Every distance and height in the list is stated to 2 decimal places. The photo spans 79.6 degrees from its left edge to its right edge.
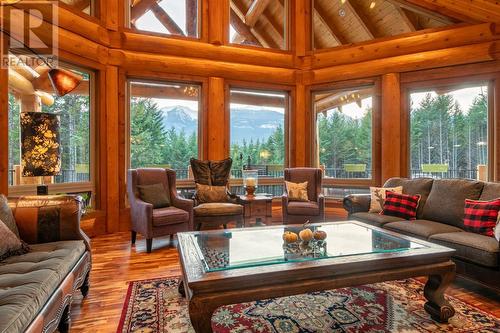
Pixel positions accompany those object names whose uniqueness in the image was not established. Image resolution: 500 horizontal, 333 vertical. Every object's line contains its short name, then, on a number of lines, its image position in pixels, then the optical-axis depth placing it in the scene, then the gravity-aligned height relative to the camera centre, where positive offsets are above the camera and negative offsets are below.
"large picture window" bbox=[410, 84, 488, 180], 4.70 +0.51
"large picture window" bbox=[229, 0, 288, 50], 5.69 +2.77
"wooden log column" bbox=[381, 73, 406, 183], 5.06 +0.65
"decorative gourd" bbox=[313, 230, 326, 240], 2.36 -0.56
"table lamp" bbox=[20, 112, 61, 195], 2.71 +0.23
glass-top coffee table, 1.67 -0.62
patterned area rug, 2.03 -1.10
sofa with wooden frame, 1.42 -0.61
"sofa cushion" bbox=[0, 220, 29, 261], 2.00 -0.53
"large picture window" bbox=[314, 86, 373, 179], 5.53 +0.62
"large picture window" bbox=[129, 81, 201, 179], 5.09 +0.74
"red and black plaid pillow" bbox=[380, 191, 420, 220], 3.55 -0.50
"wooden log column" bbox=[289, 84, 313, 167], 5.82 +0.76
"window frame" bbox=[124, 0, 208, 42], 4.98 +2.43
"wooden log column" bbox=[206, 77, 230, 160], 5.33 +0.83
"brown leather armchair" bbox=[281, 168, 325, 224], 4.37 -0.59
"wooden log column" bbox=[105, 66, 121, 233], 4.67 +0.26
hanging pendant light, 3.15 +0.93
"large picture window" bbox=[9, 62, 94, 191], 3.71 +0.69
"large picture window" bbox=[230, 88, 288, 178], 5.73 +0.68
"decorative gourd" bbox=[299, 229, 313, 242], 2.29 -0.54
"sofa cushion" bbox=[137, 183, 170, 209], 4.07 -0.39
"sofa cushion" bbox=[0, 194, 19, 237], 2.21 -0.36
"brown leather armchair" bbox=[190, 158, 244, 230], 4.17 -0.56
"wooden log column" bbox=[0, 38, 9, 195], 3.46 +0.49
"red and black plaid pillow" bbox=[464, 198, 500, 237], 2.75 -0.50
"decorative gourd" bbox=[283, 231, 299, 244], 2.28 -0.55
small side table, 4.54 -0.63
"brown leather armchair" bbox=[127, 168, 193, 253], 3.70 -0.58
